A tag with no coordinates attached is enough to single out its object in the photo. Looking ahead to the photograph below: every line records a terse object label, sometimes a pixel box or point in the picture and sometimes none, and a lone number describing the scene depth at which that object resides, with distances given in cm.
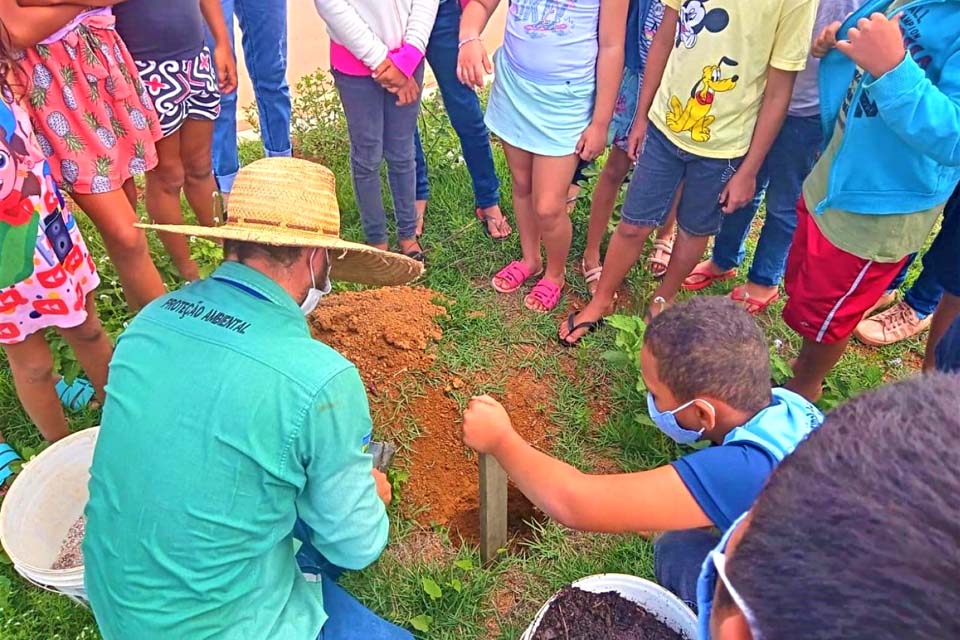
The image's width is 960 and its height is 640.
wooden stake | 199
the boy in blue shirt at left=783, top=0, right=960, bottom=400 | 192
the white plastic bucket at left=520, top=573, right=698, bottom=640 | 193
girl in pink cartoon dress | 197
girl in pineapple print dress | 221
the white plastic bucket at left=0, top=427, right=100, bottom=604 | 211
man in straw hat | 142
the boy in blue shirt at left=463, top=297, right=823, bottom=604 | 152
